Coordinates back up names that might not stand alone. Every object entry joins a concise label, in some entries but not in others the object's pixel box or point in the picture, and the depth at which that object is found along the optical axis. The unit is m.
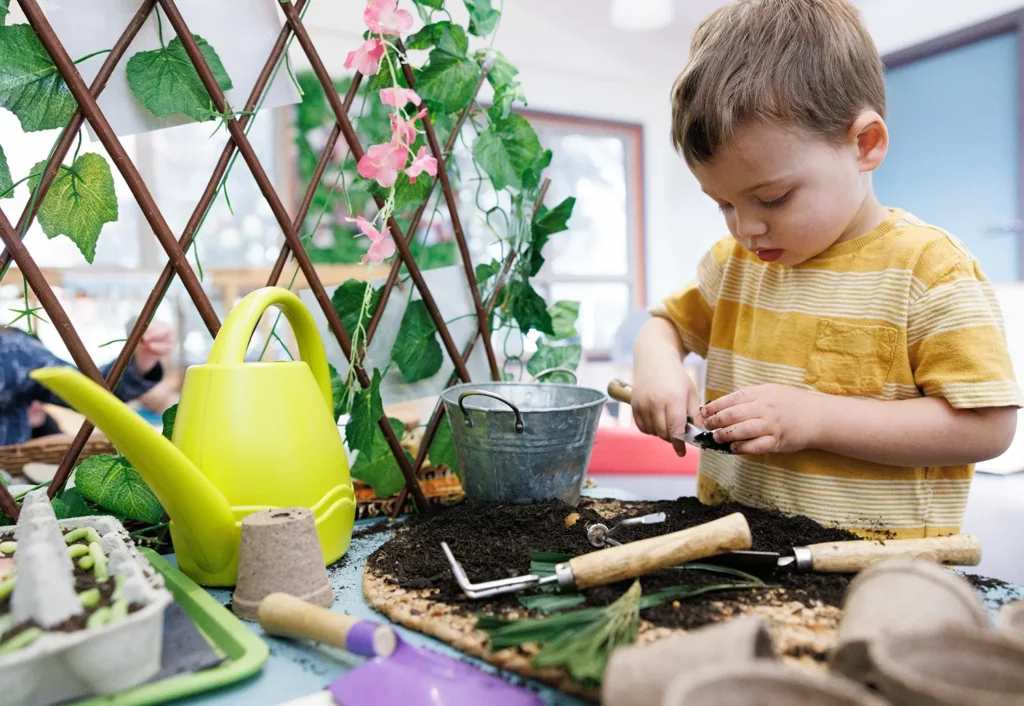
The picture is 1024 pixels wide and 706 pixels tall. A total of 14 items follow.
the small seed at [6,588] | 0.45
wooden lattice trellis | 0.63
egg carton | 0.37
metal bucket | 0.70
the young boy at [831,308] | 0.68
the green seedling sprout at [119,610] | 0.40
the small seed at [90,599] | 0.42
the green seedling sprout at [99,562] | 0.47
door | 2.88
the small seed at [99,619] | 0.39
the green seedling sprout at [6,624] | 0.39
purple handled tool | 0.40
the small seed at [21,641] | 0.37
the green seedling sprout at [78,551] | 0.51
